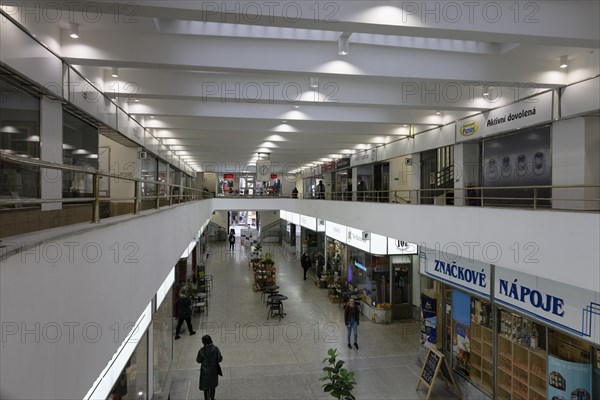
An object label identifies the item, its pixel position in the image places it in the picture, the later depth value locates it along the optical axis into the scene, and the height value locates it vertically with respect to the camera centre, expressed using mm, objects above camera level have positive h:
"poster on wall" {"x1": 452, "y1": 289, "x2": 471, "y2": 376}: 8336 -2964
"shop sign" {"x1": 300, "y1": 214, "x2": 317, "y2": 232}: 20312 -1282
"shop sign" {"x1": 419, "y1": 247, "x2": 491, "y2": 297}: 7572 -1587
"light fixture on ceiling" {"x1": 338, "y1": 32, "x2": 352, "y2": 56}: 5742 +2387
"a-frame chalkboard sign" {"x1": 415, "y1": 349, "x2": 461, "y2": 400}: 7891 -3671
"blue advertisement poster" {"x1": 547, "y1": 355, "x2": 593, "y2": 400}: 5703 -2798
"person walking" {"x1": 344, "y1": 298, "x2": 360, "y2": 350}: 10531 -3326
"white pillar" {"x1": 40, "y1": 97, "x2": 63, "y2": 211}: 5391 +816
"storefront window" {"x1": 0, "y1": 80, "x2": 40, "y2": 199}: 4492 +797
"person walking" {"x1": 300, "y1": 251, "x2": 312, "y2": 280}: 19891 -3324
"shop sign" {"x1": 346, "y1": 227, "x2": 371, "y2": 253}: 13233 -1512
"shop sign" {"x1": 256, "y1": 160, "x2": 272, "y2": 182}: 17938 +1385
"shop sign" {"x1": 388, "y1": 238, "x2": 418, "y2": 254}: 13013 -1673
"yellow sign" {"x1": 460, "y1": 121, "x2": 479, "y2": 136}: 10508 +2021
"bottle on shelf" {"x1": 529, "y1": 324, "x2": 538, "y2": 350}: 6520 -2403
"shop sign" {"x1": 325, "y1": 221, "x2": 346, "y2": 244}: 15642 -1418
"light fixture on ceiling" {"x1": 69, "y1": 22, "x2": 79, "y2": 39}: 5636 +2533
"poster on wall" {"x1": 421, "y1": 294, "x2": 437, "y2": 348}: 9516 -3113
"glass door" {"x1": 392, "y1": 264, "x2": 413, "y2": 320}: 13266 -3278
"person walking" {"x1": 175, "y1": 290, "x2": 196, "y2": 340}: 11047 -3313
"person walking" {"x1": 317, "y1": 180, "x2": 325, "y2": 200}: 21906 +596
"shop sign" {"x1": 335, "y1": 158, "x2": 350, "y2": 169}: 22266 +2216
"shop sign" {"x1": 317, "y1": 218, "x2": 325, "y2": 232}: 19600 -1362
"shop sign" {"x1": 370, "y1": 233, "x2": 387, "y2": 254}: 12898 -1560
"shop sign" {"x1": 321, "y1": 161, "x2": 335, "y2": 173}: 25528 +2302
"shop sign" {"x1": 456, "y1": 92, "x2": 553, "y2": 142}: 8155 +1998
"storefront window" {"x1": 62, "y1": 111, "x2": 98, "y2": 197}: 6324 +885
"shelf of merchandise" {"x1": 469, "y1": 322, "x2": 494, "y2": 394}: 7652 -3296
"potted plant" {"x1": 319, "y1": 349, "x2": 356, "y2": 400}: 6281 -3110
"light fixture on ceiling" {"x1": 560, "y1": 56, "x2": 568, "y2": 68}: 7238 +2661
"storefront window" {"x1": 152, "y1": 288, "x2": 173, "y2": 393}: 7371 -3120
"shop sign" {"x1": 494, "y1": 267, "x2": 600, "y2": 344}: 5168 -1588
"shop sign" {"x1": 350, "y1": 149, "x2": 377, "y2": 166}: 18047 +2148
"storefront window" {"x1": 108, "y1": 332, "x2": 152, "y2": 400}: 5125 -2698
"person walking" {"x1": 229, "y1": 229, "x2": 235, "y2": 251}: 31844 -3539
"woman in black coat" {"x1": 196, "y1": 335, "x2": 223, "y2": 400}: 7289 -3278
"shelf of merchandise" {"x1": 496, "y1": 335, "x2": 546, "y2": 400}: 6414 -3089
